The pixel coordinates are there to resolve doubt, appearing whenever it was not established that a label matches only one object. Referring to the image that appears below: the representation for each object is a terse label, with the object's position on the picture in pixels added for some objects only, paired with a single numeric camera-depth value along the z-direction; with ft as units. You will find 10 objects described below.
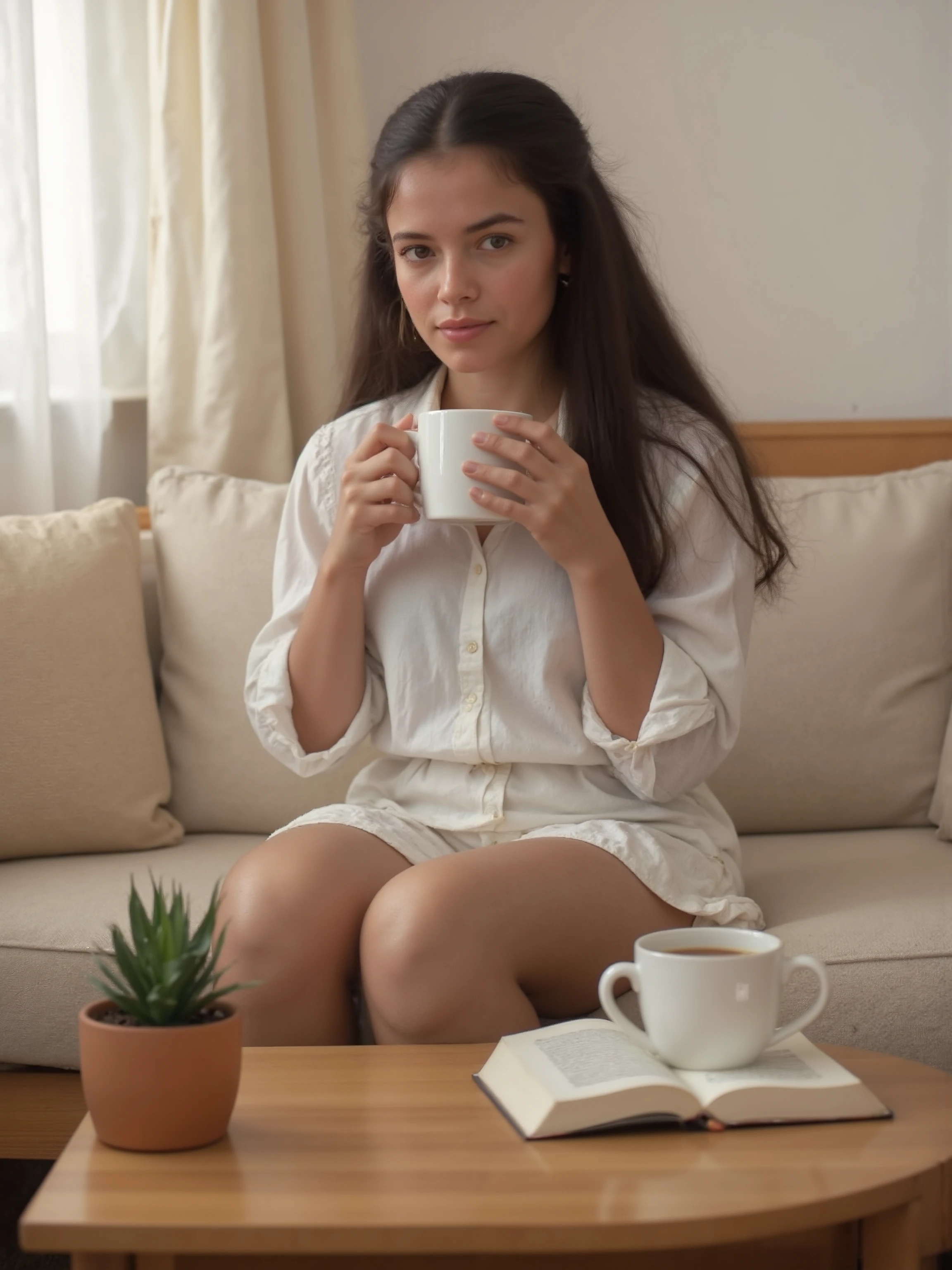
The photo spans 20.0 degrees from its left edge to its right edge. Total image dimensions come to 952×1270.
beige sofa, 7.79
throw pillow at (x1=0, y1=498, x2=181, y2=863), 7.73
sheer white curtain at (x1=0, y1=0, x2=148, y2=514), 8.97
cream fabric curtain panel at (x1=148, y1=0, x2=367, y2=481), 9.21
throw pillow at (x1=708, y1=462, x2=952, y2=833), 8.06
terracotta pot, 5.26
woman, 6.42
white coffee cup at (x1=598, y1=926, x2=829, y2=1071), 5.44
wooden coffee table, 5.02
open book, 5.33
